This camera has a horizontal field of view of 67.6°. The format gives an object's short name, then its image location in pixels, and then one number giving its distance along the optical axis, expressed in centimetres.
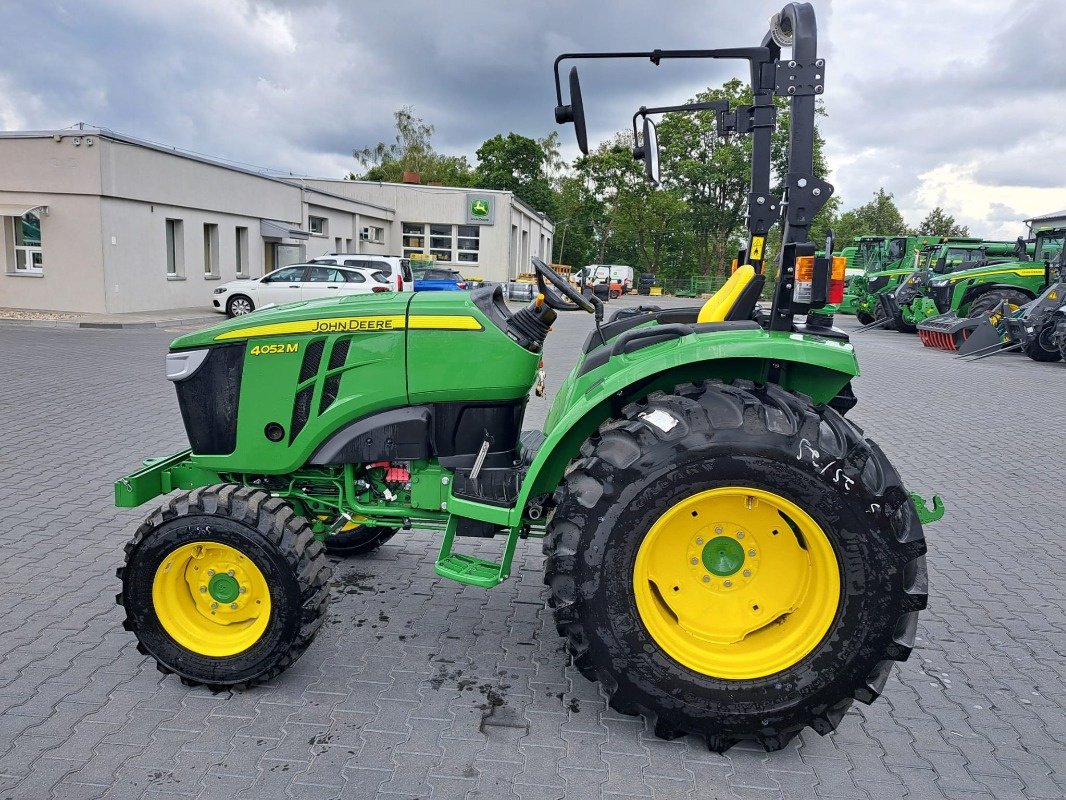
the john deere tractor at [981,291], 1736
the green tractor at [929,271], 2066
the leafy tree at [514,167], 5809
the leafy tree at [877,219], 7250
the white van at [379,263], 2184
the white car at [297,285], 1945
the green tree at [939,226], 6856
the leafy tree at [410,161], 6209
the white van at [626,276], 4306
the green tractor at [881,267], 2431
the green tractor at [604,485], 267
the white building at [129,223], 1862
